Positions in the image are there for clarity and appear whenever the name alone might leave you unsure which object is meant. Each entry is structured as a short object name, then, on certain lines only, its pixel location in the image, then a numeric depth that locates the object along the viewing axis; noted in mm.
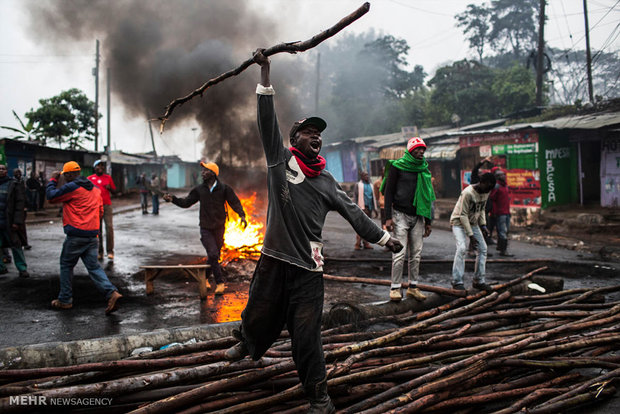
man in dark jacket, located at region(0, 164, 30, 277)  7285
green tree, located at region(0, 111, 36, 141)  25959
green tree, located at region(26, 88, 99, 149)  27238
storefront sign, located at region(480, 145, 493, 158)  17714
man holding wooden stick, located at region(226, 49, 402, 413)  2760
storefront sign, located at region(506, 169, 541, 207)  15844
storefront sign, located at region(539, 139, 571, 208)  15773
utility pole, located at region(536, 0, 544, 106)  18625
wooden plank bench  6238
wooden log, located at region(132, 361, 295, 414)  2678
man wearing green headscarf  5465
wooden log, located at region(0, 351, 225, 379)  2982
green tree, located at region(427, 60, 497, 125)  29250
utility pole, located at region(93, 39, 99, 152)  26641
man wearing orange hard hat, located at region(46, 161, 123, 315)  5512
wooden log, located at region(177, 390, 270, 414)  2758
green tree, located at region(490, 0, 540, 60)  39125
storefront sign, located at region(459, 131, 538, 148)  15908
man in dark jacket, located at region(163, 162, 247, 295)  6461
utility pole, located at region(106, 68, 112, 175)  25641
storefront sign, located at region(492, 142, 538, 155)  15891
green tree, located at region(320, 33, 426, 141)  37469
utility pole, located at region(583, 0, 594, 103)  18200
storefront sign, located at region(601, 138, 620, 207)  14758
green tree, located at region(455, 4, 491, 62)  38938
